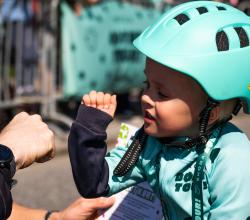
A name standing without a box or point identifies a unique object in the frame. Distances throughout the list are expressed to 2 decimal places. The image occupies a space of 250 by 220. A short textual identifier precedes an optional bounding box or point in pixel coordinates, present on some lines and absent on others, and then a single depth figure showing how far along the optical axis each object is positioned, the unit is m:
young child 2.08
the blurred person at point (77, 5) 6.53
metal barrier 6.28
